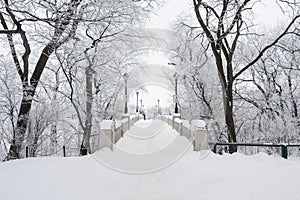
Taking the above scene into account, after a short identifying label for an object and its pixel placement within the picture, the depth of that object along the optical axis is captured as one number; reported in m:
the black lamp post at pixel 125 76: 23.96
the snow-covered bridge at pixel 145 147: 9.30
